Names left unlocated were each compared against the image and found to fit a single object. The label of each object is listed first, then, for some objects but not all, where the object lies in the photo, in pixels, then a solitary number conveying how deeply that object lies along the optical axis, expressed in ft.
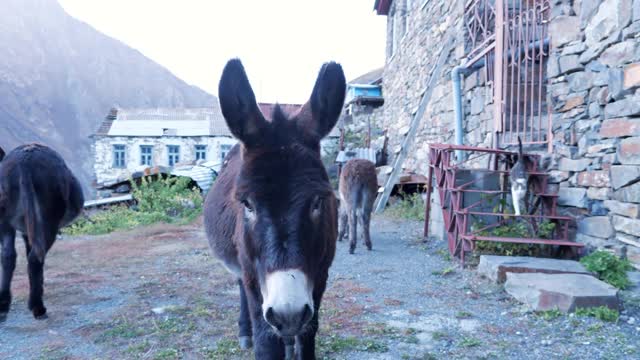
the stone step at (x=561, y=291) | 12.44
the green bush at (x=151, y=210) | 35.17
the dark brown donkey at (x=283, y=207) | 5.16
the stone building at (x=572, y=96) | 15.06
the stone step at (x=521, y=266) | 15.02
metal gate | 20.66
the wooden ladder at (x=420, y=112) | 32.83
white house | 97.45
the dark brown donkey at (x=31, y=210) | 12.69
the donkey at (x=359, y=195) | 23.27
